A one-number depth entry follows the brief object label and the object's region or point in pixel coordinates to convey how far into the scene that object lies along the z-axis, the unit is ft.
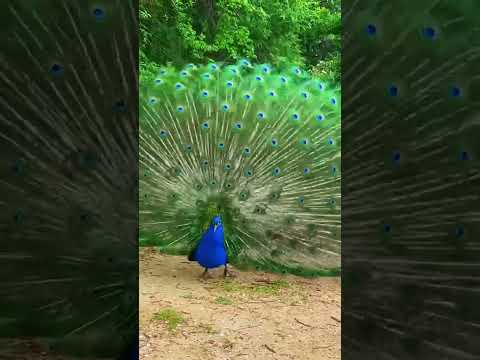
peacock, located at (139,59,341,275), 13.75
